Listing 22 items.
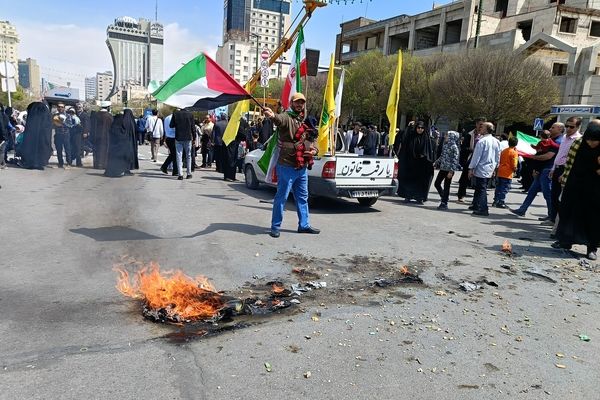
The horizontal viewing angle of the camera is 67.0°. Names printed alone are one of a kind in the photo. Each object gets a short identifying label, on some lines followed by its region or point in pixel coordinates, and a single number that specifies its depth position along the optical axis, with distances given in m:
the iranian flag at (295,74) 8.65
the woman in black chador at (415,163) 10.27
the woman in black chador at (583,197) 6.16
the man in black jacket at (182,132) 11.69
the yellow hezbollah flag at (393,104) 10.45
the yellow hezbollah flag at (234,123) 8.14
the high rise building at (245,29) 133.25
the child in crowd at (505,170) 10.30
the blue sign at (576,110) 15.77
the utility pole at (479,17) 23.73
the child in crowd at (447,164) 10.12
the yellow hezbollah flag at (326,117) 9.23
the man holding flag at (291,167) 6.35
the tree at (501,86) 26.25
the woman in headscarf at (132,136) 12.84
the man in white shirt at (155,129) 16.64
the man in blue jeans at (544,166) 9.25
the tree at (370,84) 36.31
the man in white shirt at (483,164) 9.36
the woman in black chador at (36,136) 12.64
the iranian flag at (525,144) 13.46
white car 8.77
